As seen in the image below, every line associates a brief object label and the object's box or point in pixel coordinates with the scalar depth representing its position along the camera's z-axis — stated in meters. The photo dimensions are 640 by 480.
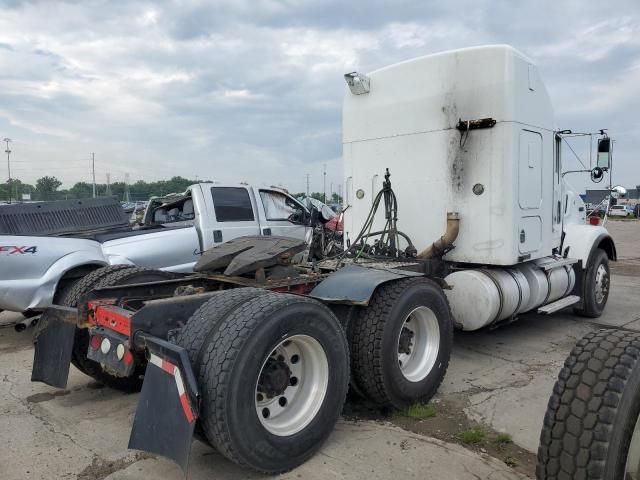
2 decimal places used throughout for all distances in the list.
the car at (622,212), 52.44
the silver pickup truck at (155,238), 6.02
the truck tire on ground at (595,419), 2.29
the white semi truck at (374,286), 2.99
